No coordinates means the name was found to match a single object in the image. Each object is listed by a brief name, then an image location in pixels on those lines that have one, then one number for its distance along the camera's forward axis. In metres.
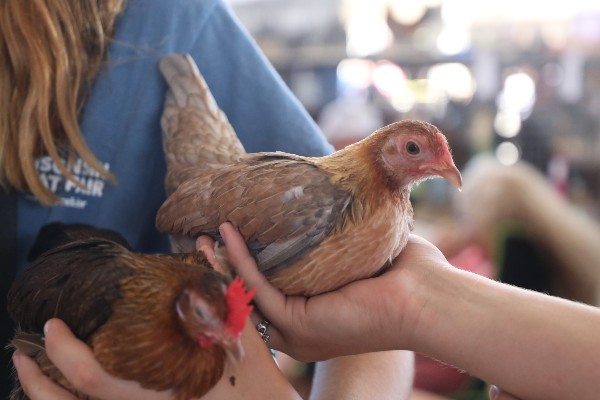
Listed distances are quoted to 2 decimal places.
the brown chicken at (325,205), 0.73
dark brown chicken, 0.64
